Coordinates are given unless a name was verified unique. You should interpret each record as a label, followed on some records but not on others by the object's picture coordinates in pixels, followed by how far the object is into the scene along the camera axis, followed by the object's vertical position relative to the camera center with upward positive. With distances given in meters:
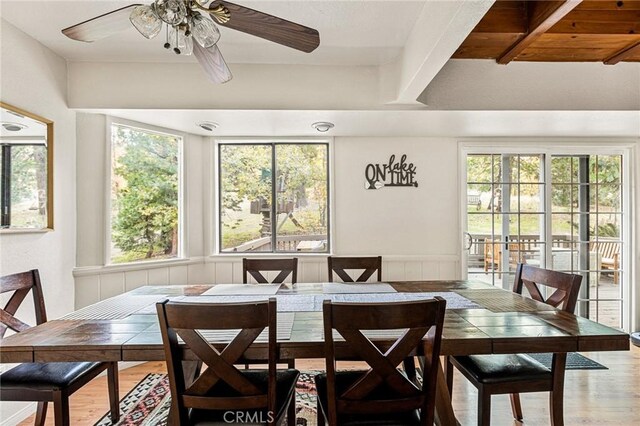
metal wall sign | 3.63 +0.39
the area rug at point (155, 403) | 2.16 -1.35
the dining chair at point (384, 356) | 1.21 -0.57
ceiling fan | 1.33 +0.80
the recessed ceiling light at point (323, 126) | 3.03 +0.79
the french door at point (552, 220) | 3.71 -0.12
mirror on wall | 2.04 +0.27
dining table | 1.35 -0.54
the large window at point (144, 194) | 3.05 +0.17
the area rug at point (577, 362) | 2.86 -1.35
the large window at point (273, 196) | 3.71 +0.17
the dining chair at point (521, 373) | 1.69 -0.84
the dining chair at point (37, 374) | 1.59 -0.80
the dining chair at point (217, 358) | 1.22 -0.57
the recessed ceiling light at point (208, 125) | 3.05 +0.80
